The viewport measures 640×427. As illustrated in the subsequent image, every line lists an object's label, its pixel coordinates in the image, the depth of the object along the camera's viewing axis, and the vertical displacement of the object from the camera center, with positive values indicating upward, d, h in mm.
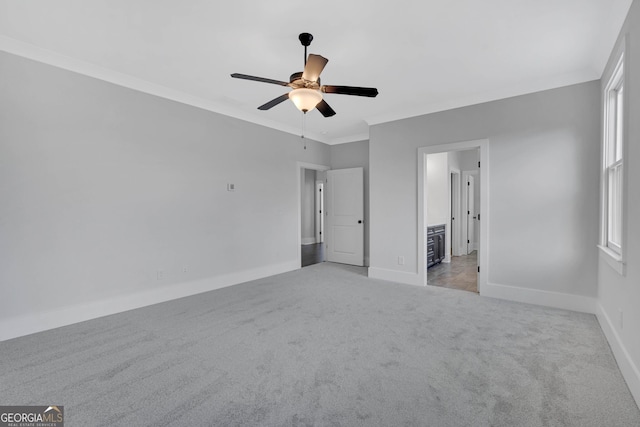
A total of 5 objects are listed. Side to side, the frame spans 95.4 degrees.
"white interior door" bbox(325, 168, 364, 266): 5973 -245
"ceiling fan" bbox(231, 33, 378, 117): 2369 +987
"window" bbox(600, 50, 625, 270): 2641 +361
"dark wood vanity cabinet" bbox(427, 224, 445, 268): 5371 -782
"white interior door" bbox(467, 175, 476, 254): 7467 -307
